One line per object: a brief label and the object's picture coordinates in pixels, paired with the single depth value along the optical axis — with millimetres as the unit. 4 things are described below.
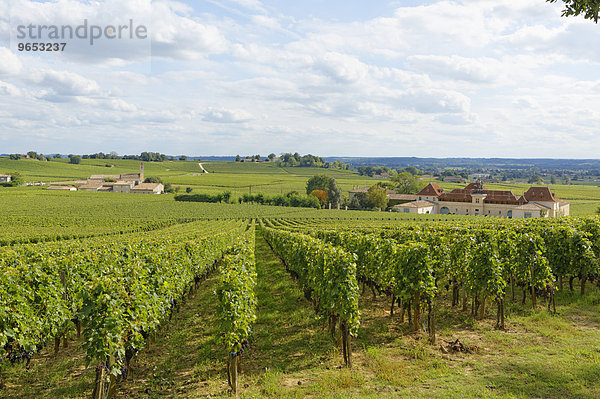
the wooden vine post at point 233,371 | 9016
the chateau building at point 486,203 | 82838
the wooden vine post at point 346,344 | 10156
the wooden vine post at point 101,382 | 8016
